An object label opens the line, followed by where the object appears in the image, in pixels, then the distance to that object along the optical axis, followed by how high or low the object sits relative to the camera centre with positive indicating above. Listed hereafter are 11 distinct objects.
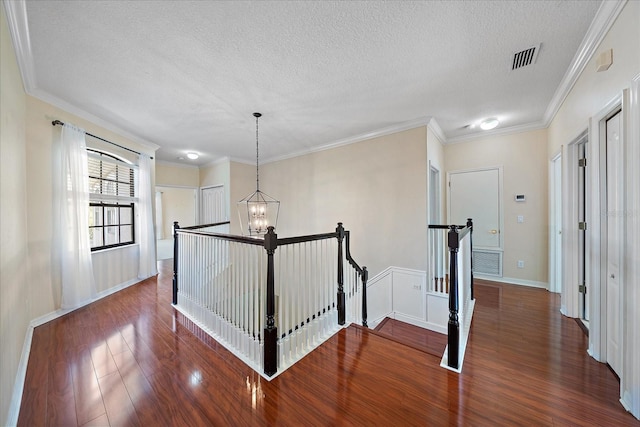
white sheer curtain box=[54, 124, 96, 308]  2.87 -0.07
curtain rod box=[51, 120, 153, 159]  2.83 +1.12
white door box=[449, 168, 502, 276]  4.20 +0.02
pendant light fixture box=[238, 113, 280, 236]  3.36 -0.05
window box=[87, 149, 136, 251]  3.57 +0.22
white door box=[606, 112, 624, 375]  1.66 -0.21
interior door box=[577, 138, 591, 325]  2.56 -0.13
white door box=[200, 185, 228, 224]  5.93 +0.21
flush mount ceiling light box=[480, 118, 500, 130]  3.59 +1.38
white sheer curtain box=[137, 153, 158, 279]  4.21 -0.05
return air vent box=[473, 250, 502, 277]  4.20 -0.97
